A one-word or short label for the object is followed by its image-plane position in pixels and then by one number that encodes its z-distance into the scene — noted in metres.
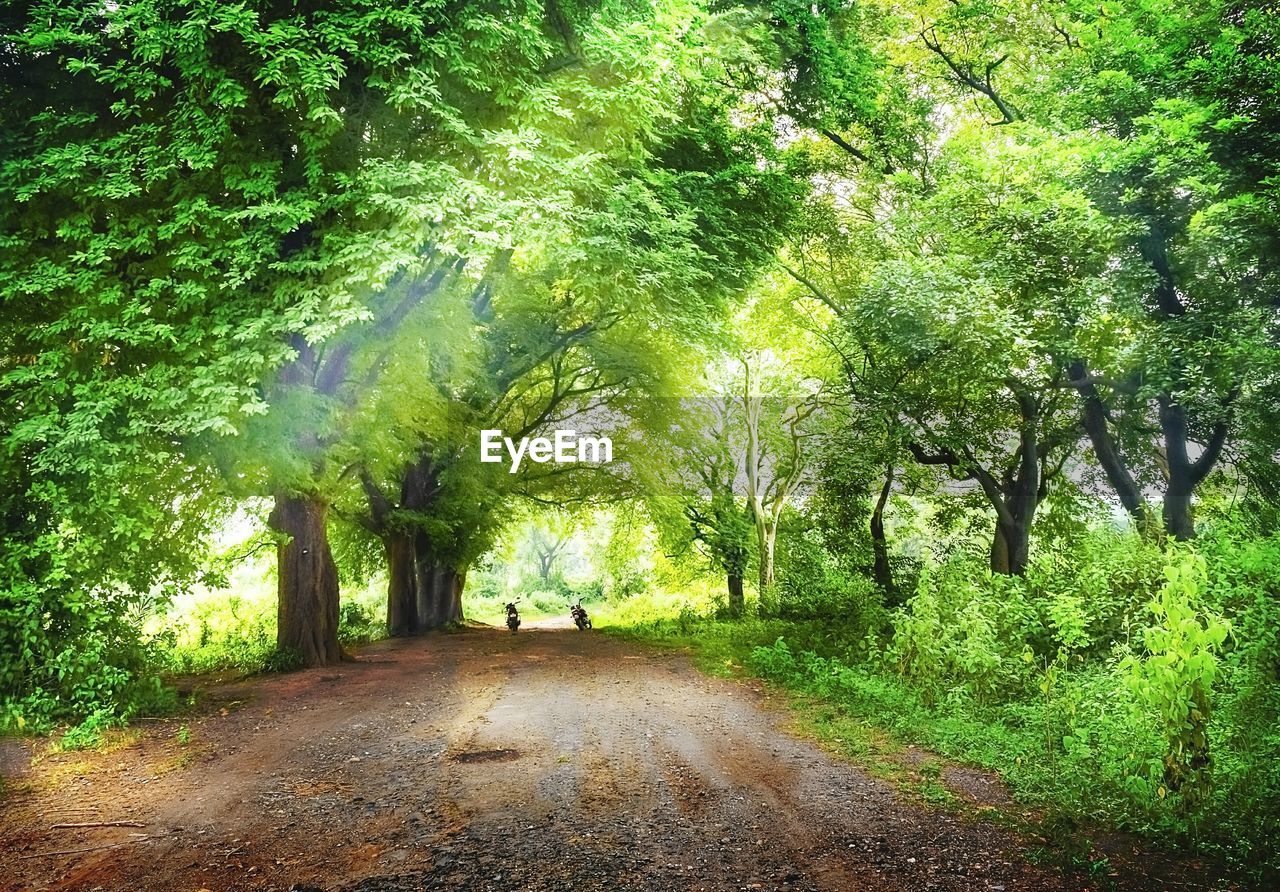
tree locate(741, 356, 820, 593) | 22.16
